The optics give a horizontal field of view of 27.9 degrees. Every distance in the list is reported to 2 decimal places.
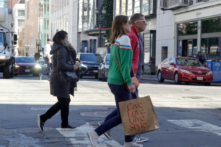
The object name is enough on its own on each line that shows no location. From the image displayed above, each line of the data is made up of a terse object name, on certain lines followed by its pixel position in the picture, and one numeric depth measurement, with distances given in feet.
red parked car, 70.49
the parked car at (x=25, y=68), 101.31
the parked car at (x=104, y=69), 78.98
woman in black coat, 22.56
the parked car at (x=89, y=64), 90.22
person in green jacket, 17.48
